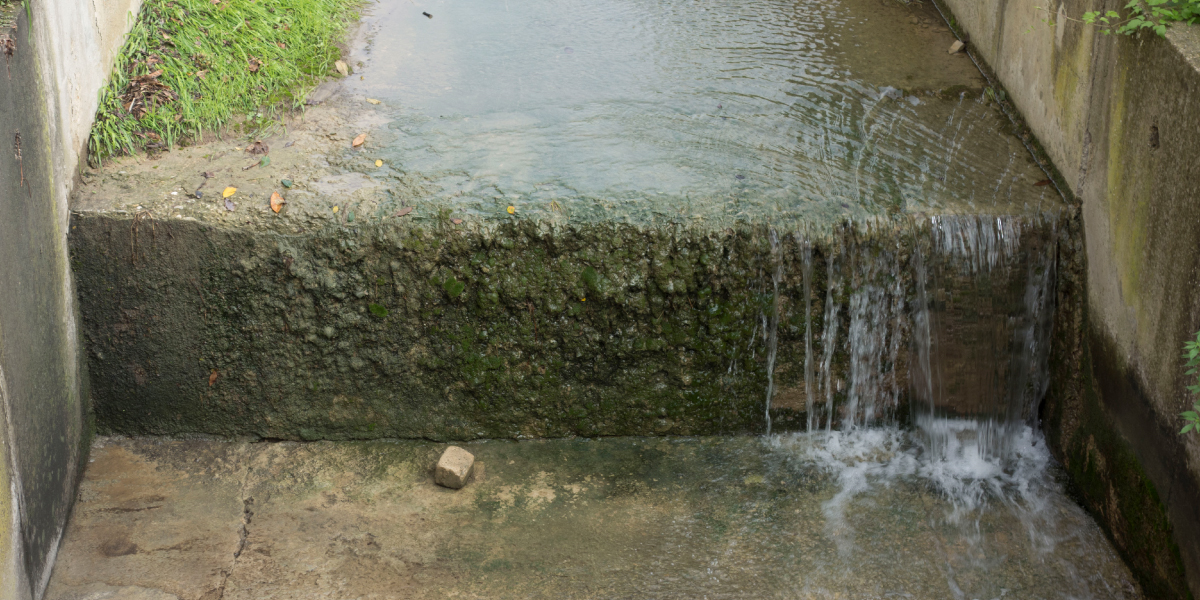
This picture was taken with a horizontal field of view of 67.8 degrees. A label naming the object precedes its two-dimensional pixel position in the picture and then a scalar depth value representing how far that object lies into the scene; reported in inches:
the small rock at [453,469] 142.0
